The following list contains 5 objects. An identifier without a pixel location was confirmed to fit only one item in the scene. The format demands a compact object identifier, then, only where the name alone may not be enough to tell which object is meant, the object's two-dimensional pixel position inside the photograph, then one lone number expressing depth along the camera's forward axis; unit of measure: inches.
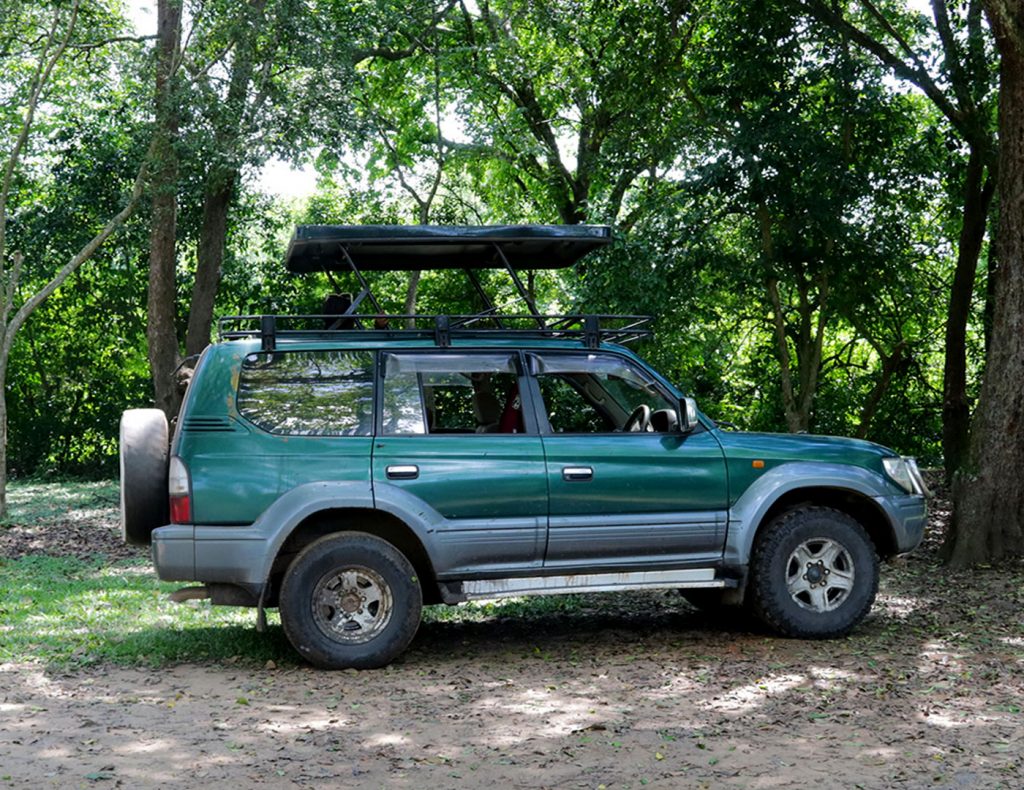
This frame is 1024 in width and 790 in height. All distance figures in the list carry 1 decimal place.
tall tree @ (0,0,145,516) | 596.1
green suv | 282.5
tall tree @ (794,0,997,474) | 533.3
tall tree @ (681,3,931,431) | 539.8
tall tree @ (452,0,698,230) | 576.7
